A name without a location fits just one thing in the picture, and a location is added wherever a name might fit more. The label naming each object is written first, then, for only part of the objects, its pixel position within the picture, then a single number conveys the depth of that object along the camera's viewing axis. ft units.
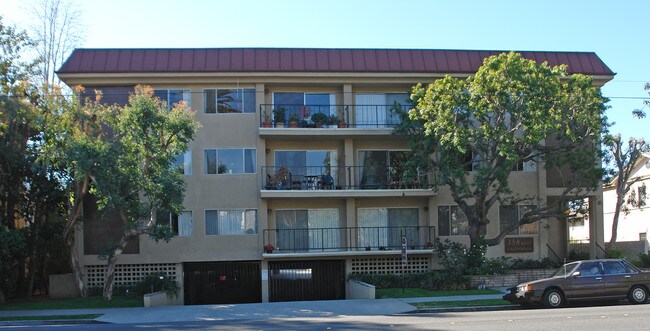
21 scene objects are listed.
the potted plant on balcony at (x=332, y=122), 92.43
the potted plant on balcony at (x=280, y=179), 91.04
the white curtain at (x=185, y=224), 91.61
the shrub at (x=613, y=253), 92.61
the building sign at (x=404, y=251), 78.75
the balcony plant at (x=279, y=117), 91.04
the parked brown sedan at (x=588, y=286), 63.31
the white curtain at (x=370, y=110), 95.04
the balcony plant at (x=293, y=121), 91.35
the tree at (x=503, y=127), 76.74
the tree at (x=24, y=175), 76.28
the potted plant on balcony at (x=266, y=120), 90.89
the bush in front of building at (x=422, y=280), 82.53
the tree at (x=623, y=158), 92.63
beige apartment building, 90.99
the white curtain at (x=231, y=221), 92.17
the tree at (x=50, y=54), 108.27
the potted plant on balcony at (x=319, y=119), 91.91
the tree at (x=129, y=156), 73.51
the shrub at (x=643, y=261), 94.53
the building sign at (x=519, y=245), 95.55
